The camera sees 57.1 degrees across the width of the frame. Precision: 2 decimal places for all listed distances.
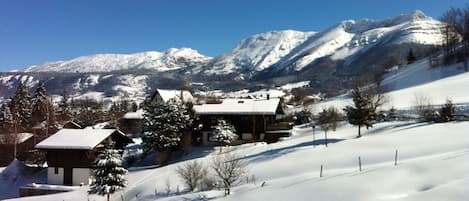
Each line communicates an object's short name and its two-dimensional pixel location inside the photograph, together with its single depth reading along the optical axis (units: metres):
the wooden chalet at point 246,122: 50.44
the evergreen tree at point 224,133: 46.06
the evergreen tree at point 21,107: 76.53
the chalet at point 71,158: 40.03
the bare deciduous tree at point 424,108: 43.73
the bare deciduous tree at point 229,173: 26.31
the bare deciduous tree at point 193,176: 29.33
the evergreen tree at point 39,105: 78.88
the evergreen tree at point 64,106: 89.78
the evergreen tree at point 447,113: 40.97
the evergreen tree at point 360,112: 38.09
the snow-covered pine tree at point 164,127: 44.50
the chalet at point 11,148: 54.19
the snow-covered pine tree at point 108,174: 29.25
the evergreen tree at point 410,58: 114.19
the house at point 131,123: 71.88
